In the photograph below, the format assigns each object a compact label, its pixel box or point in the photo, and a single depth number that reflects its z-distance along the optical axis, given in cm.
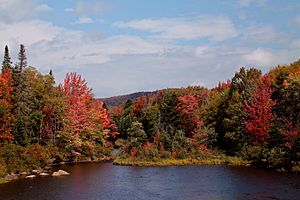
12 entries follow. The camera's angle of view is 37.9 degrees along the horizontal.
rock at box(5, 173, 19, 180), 5544
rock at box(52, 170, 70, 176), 5901
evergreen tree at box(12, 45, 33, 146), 6644
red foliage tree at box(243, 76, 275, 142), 6662
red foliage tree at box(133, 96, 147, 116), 12716
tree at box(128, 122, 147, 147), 7369
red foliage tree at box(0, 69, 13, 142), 6010
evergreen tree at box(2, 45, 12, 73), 7125
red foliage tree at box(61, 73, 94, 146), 7928
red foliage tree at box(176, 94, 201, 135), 8856
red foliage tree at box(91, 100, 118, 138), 8656
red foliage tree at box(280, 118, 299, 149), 5637
